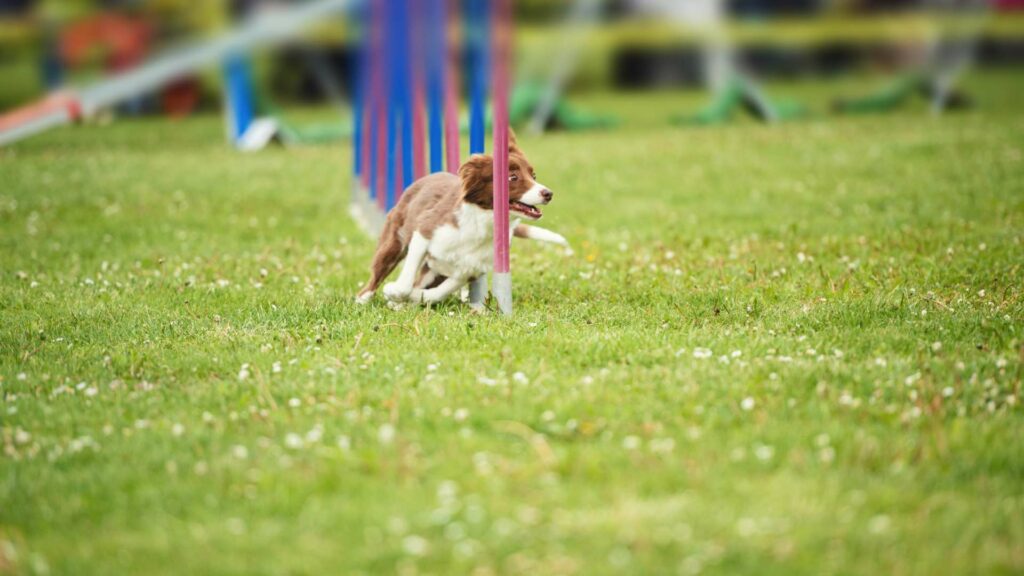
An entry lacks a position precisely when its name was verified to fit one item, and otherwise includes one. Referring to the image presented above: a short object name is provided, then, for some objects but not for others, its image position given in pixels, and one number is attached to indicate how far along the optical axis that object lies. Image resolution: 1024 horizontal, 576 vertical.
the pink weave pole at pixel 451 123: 15.37
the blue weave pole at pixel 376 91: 21.05
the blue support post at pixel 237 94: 36.19
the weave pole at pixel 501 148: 13.12
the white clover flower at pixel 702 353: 11.87
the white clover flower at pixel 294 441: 9.58
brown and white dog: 13.50
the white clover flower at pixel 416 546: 7.72
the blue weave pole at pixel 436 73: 16.30
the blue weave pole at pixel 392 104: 18.70
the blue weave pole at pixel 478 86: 13.95
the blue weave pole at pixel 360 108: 23.52
